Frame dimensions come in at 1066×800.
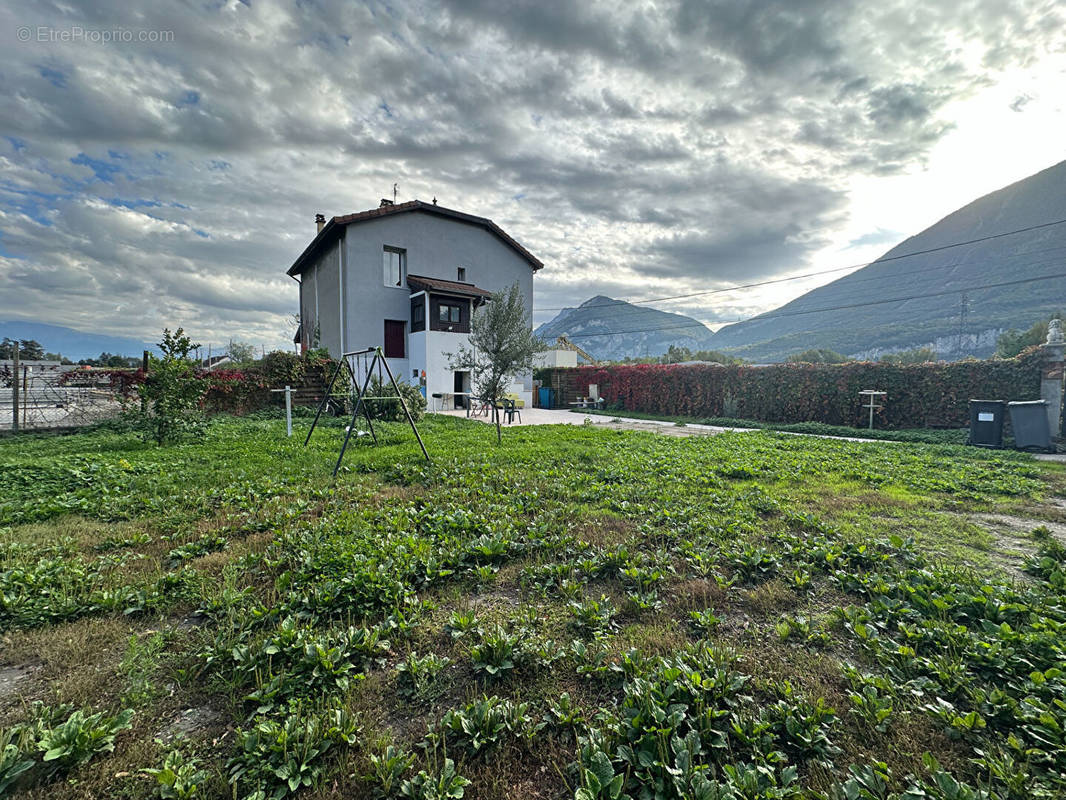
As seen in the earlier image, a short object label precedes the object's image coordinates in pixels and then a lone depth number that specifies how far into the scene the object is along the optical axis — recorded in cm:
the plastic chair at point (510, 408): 1476
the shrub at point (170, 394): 860
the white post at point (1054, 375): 1016
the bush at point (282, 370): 1562
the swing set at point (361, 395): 645
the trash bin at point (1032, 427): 934
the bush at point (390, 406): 1286
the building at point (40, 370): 1128
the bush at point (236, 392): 1445
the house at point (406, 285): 2069
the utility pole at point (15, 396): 1040
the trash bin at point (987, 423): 990
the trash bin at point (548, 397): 2519
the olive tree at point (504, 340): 1353
